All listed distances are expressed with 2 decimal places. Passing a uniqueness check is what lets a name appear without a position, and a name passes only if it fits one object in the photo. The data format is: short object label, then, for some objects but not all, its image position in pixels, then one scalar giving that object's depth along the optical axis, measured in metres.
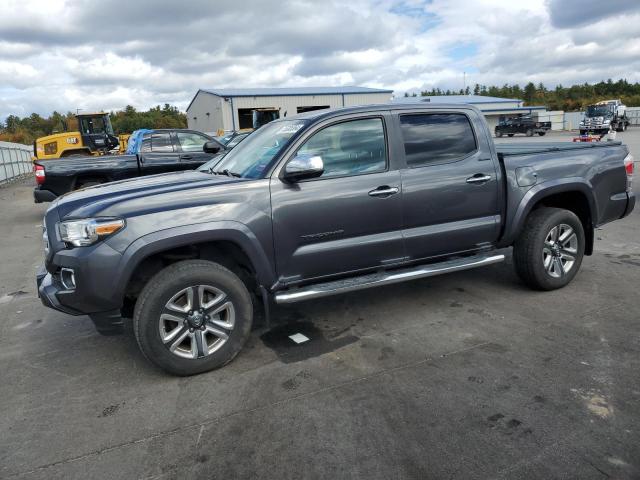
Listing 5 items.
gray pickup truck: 3.39
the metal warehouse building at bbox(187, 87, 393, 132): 42.81
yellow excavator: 18.34
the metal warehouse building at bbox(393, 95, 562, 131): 59.25
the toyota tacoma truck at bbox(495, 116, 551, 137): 44.56
